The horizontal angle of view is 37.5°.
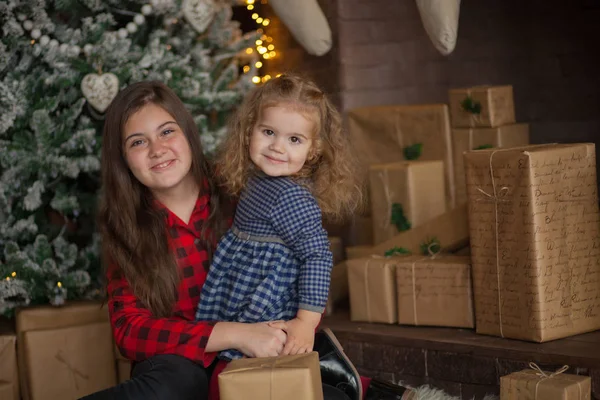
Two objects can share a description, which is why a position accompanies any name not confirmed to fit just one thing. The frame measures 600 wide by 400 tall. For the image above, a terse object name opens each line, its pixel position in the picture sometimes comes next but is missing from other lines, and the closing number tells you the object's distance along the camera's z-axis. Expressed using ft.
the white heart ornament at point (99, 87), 8.60
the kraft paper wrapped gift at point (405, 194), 9.26
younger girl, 6.57
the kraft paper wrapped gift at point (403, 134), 9.81
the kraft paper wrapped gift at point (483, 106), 9.39
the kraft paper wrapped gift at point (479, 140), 9.39
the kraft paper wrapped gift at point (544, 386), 6.45
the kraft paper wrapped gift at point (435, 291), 8.13
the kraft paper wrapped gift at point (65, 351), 8.61
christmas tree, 8.77
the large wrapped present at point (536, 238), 7.38
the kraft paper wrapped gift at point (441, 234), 8.61
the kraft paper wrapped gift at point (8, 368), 8.63
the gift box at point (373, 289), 8.67
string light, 11.27
